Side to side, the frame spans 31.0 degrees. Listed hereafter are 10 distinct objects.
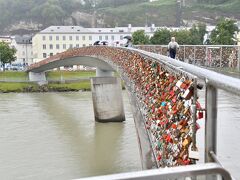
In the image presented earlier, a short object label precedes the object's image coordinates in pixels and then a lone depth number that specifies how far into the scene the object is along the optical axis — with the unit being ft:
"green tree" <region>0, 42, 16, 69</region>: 218.79
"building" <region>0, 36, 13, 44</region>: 312.25
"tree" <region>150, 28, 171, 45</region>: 188.36
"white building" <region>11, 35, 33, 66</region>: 314.96
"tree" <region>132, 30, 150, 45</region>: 192.28
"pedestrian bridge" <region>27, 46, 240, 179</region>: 7.57
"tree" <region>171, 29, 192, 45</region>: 196.13
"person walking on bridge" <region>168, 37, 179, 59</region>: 46.57
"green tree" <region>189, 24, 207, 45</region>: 210.38
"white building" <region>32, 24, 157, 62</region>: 279.49
